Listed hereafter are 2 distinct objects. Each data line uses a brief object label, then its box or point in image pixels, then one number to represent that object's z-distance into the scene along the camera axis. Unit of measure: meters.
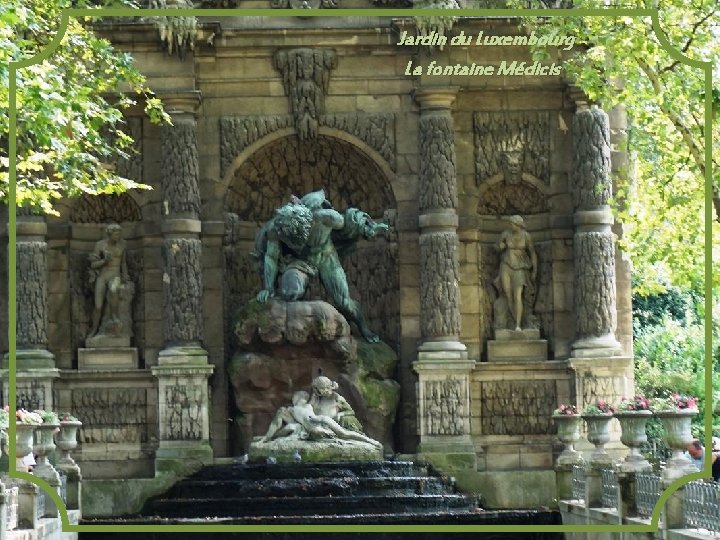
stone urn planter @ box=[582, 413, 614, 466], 24.42
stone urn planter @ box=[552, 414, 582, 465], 26.47
